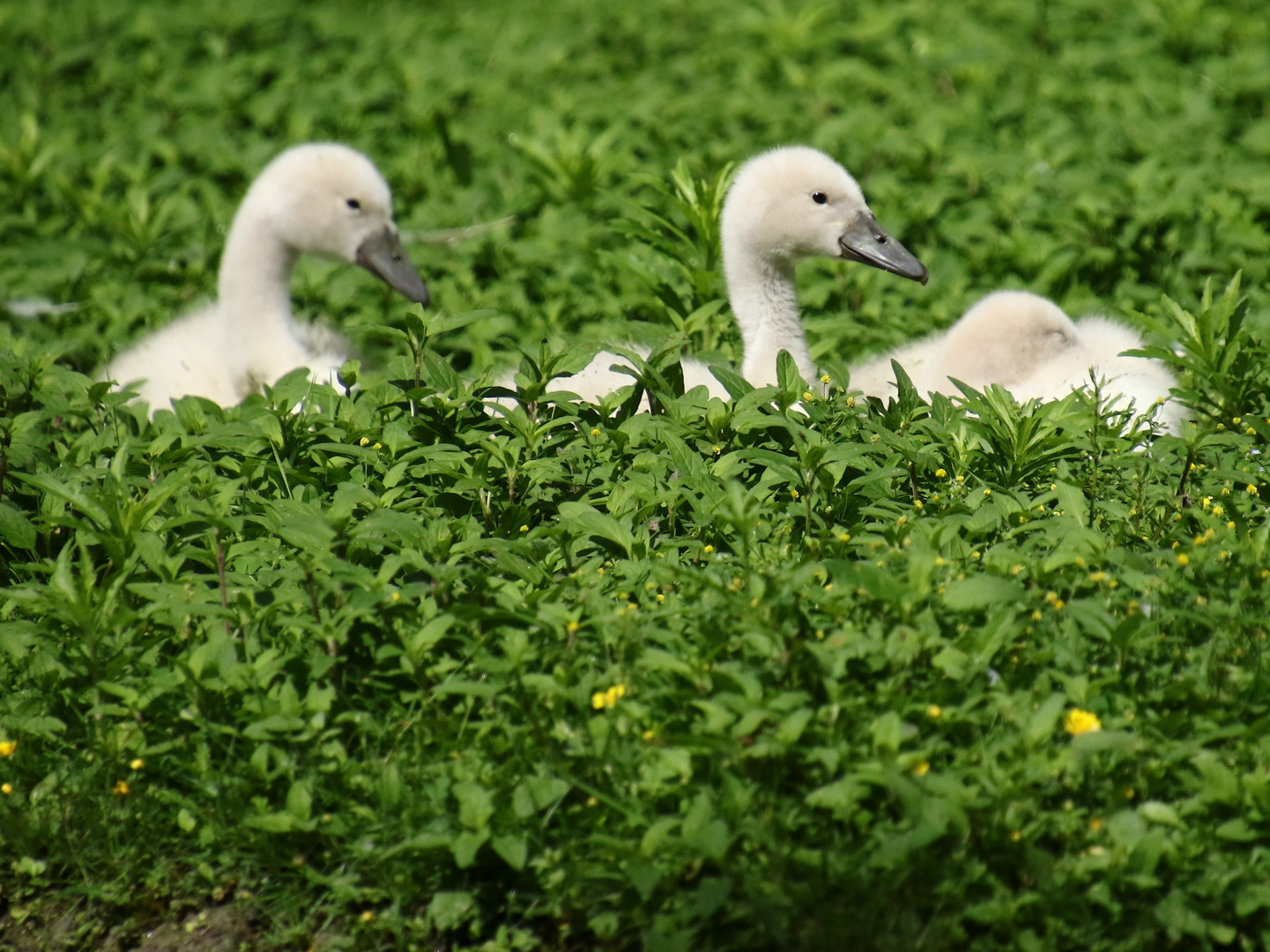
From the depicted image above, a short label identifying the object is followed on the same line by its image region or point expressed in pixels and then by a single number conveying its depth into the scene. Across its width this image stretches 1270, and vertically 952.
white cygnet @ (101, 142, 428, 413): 10.88
